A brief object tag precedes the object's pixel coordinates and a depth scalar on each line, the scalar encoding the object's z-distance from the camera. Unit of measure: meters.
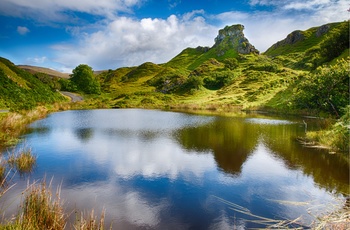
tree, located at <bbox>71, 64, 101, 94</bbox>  118.44
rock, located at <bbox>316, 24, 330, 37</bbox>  180.62
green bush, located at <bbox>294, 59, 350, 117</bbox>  30.66
